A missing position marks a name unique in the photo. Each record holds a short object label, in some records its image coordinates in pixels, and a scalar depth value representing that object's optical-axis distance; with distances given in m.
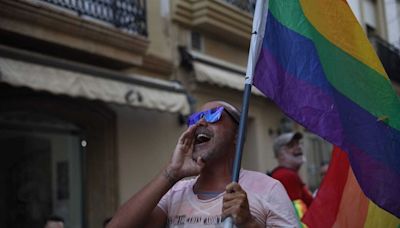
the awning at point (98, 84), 6.68
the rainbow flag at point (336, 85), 2.94
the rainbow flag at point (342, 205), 3.29
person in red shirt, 5.22
